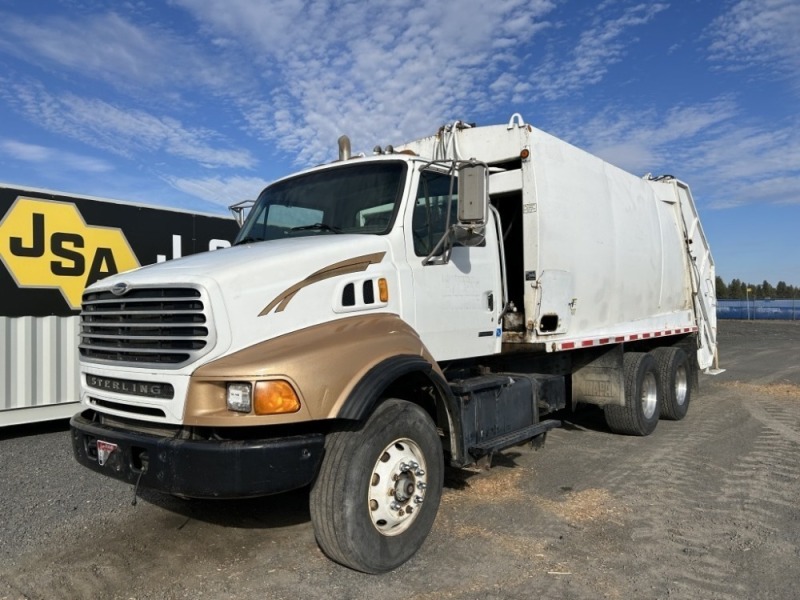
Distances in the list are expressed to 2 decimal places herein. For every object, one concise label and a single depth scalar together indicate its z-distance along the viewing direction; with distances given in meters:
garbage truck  3.24
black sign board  7.17
